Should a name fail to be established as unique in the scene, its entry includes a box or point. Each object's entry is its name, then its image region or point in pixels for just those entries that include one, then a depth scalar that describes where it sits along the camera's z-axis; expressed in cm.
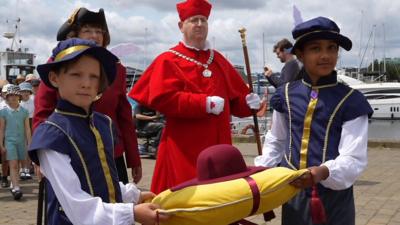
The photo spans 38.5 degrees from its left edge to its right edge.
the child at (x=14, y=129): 786
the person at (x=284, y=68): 554
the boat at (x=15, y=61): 2145
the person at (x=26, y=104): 888
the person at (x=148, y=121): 1131
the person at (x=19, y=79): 1140
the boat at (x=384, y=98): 3131
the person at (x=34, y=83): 900
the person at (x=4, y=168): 807
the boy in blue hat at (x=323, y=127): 251
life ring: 1433
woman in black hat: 333
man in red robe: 357
